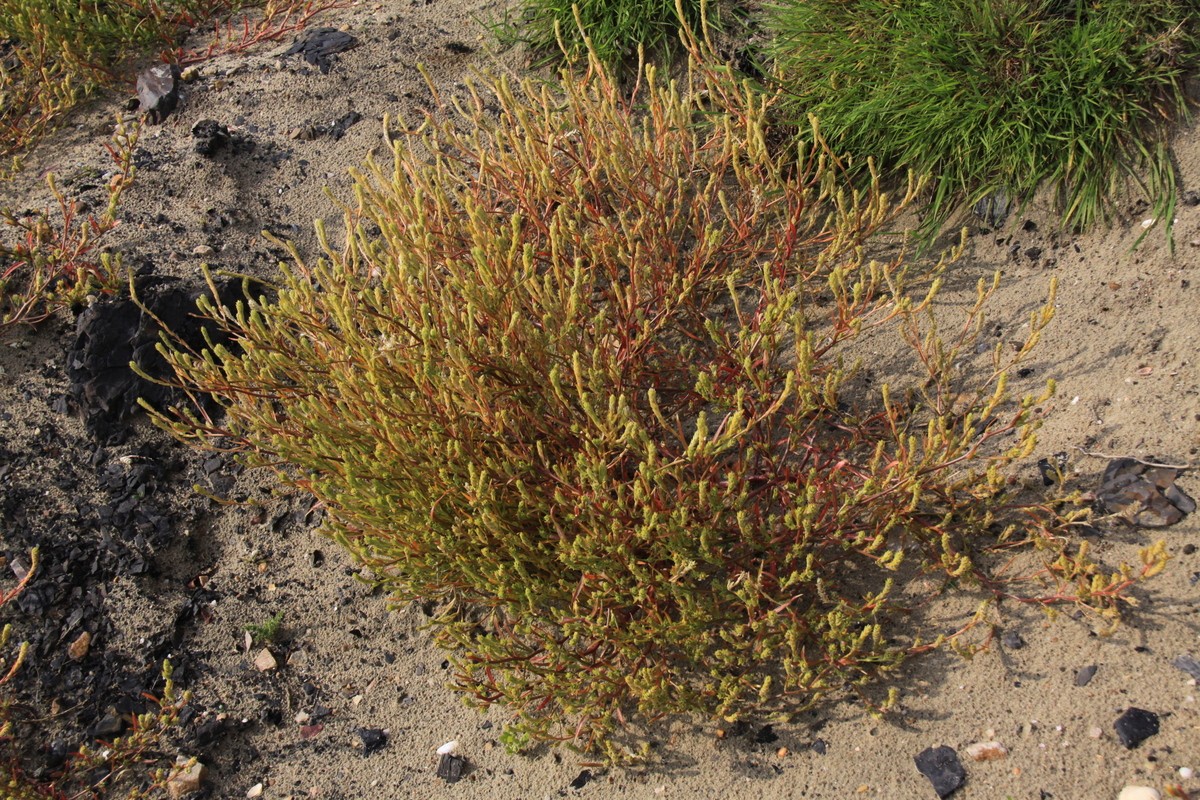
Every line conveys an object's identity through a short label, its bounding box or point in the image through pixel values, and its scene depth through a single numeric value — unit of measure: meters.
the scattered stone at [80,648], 3.13
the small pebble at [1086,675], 2.46
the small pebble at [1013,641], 2.58
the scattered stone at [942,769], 2.40
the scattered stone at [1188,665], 2.38
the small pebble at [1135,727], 2.31
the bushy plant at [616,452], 2.55
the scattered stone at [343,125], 4.57
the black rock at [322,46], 4.86
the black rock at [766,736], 2.66
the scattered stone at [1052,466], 2.81
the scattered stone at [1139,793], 2.21
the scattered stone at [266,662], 3.12
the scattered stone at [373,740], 2.91
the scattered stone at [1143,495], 2.59
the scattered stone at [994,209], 3.43
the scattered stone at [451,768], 2.80
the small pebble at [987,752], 2.42
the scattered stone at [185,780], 2.86
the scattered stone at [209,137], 4.44
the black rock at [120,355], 3.64
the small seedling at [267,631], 3.18
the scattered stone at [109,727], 2.98
